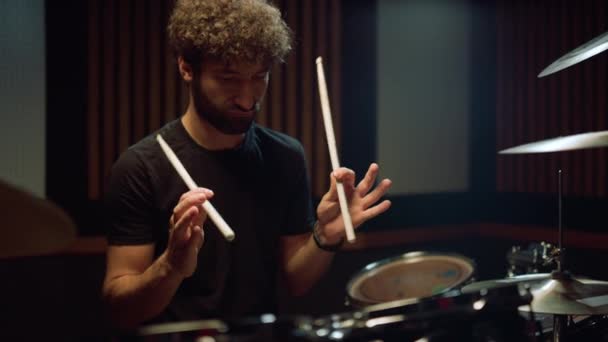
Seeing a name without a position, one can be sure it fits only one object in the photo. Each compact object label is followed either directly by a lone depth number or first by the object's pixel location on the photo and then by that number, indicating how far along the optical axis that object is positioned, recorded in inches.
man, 66.2
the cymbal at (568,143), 53.6
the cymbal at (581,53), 60.6
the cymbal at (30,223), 31.8
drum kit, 38.3
